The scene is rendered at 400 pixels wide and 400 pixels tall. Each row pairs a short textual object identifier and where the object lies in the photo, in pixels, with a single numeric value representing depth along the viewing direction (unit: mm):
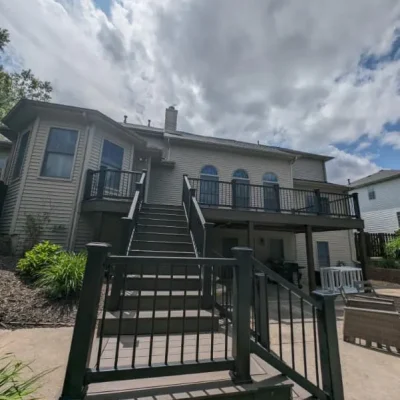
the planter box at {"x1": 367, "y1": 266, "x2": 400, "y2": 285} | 11000
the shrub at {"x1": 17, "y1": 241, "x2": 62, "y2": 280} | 5371
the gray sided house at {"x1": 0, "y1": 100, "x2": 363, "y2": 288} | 7496
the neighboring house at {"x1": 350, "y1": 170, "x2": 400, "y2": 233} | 17844
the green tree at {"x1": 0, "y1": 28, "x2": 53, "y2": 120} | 12891
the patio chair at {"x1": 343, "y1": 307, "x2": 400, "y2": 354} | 3721
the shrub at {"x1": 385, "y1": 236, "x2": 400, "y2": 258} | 11992
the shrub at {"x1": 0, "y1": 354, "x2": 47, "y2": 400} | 1407
